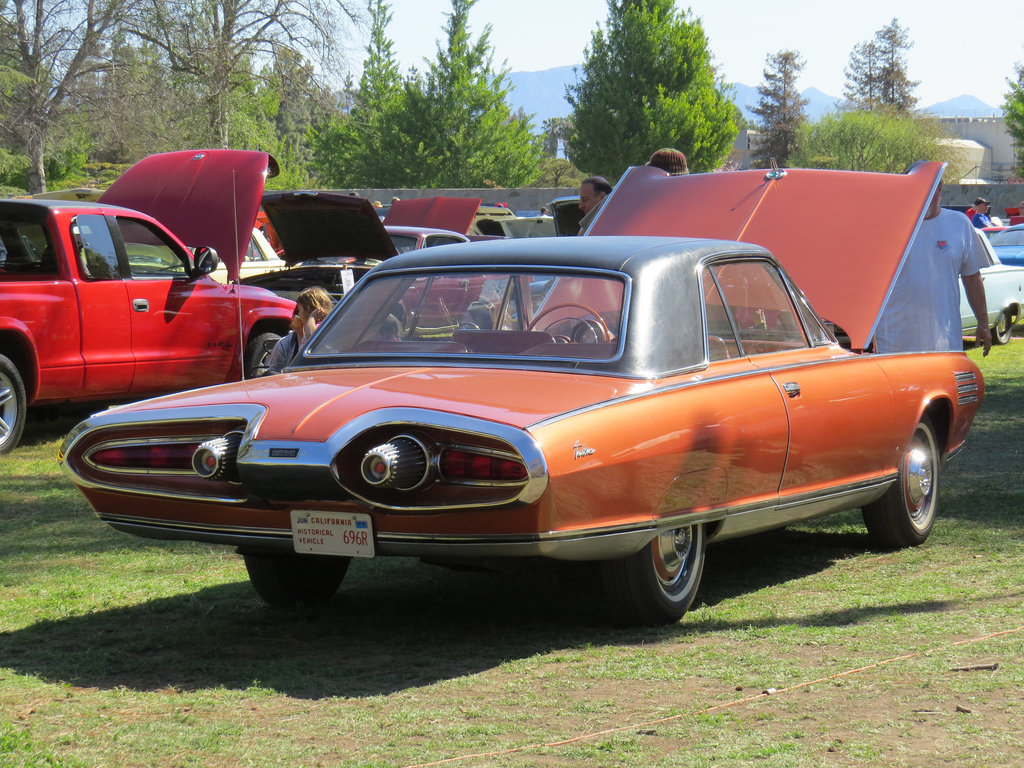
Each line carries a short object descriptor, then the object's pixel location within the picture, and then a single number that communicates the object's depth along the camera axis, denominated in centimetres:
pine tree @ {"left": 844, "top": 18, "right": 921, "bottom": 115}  11312
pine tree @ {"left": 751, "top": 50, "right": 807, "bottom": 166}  10825
